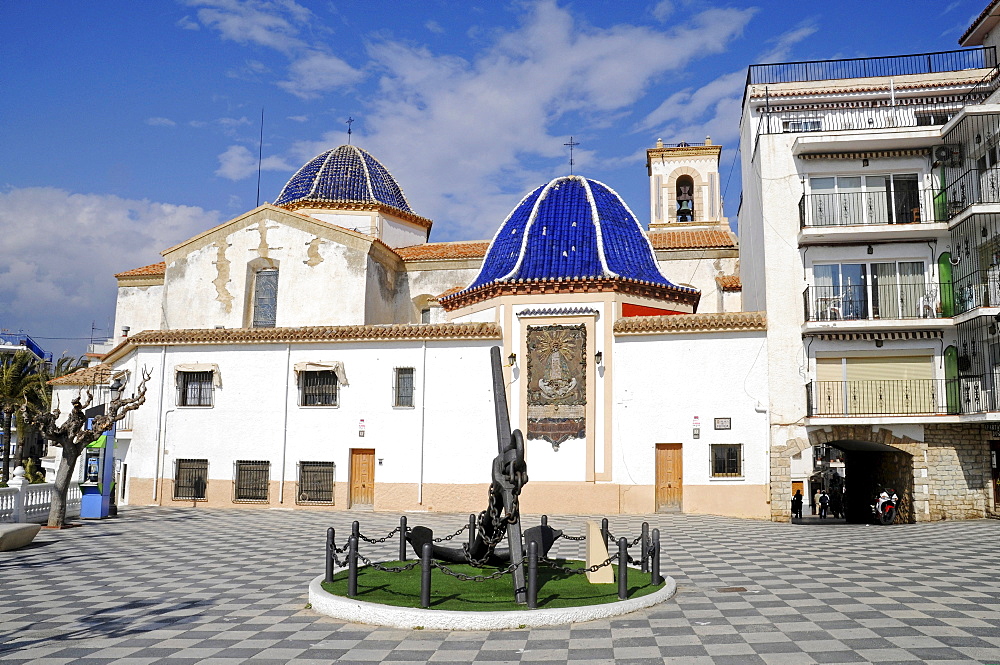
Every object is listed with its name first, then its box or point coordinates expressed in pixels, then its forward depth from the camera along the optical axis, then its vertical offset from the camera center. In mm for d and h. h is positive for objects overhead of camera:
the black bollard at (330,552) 11662 -1743
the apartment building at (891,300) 22500 +4098
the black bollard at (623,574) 10547 -1810
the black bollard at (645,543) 12281 -1638
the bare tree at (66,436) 21000 -171
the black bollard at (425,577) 9844 -1786
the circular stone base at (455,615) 9695 -2245
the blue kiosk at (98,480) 23220 -1465
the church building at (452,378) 23953 +1809
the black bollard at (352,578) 10672 -1935
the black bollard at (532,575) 9977 -1766
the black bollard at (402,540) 13632 -1822
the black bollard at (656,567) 11766 -1933
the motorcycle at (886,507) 22984 -1953
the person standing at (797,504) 24078 -1968
